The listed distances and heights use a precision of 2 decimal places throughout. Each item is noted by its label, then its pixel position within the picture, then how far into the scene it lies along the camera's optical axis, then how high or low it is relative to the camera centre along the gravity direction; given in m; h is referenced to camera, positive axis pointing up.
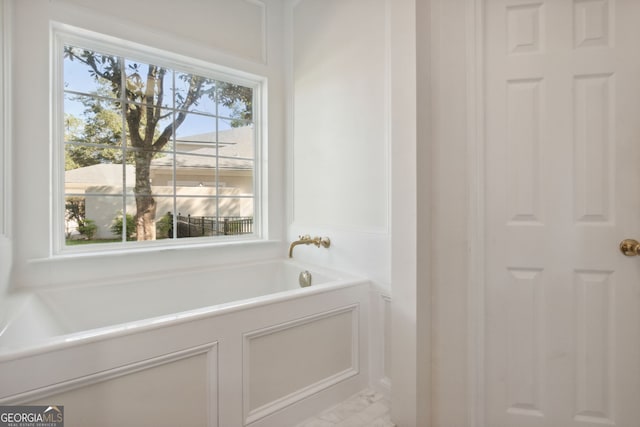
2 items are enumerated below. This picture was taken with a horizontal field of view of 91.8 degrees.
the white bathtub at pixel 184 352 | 0.99 -0.55
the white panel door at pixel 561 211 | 1.18 +0.00
